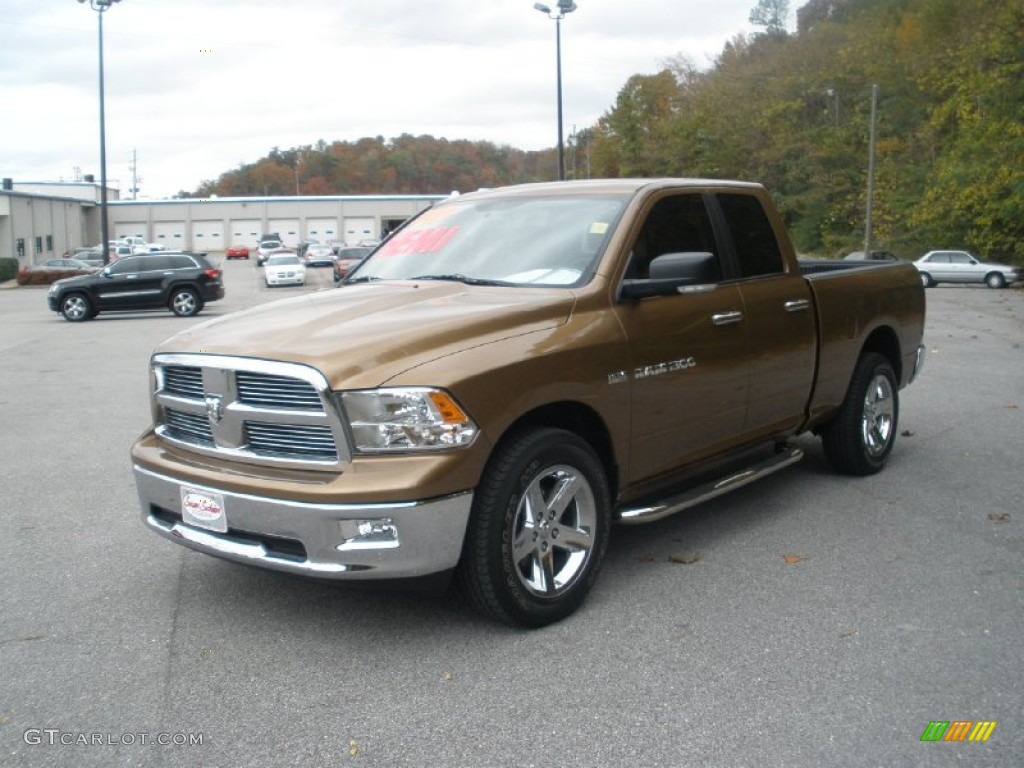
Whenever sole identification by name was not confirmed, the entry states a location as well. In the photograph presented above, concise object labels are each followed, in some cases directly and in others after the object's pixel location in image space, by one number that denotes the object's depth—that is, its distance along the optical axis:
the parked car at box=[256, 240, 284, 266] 64.74
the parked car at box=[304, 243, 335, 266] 58.31
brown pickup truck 3.87
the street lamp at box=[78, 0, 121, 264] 38.22
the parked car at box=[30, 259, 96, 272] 50.22
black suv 25.52
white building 93.88
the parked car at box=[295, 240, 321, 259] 66.23
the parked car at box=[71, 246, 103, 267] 54.59
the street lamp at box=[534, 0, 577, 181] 30.55
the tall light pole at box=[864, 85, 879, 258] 49.47
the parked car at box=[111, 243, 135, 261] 62.94
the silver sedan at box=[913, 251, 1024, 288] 37.25
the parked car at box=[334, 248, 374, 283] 44.33
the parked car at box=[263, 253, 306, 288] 40.94
